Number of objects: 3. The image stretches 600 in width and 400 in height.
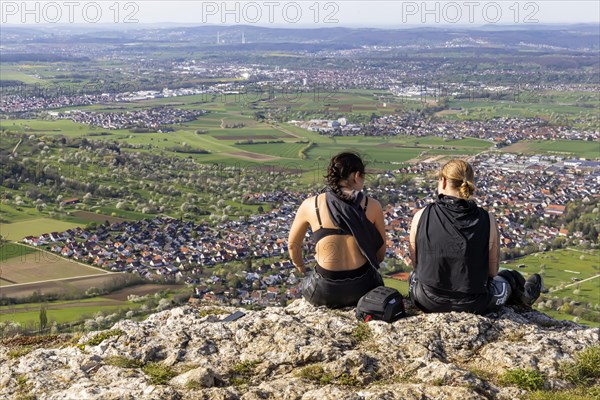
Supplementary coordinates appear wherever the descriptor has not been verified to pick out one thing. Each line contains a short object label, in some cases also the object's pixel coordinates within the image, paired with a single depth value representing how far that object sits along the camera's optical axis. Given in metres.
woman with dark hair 6.52
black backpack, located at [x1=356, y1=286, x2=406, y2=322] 6.34
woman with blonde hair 6.14
